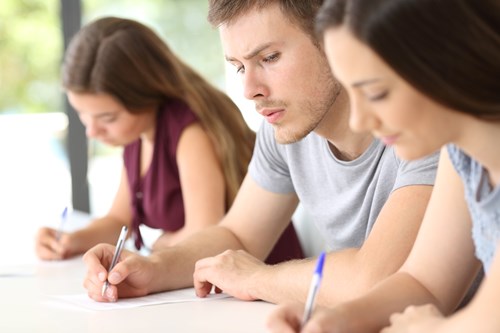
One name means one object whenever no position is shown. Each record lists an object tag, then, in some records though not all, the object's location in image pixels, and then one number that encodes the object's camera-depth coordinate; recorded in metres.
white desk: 1.89
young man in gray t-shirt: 1.94
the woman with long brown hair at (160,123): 2.66
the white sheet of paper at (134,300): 2.04
